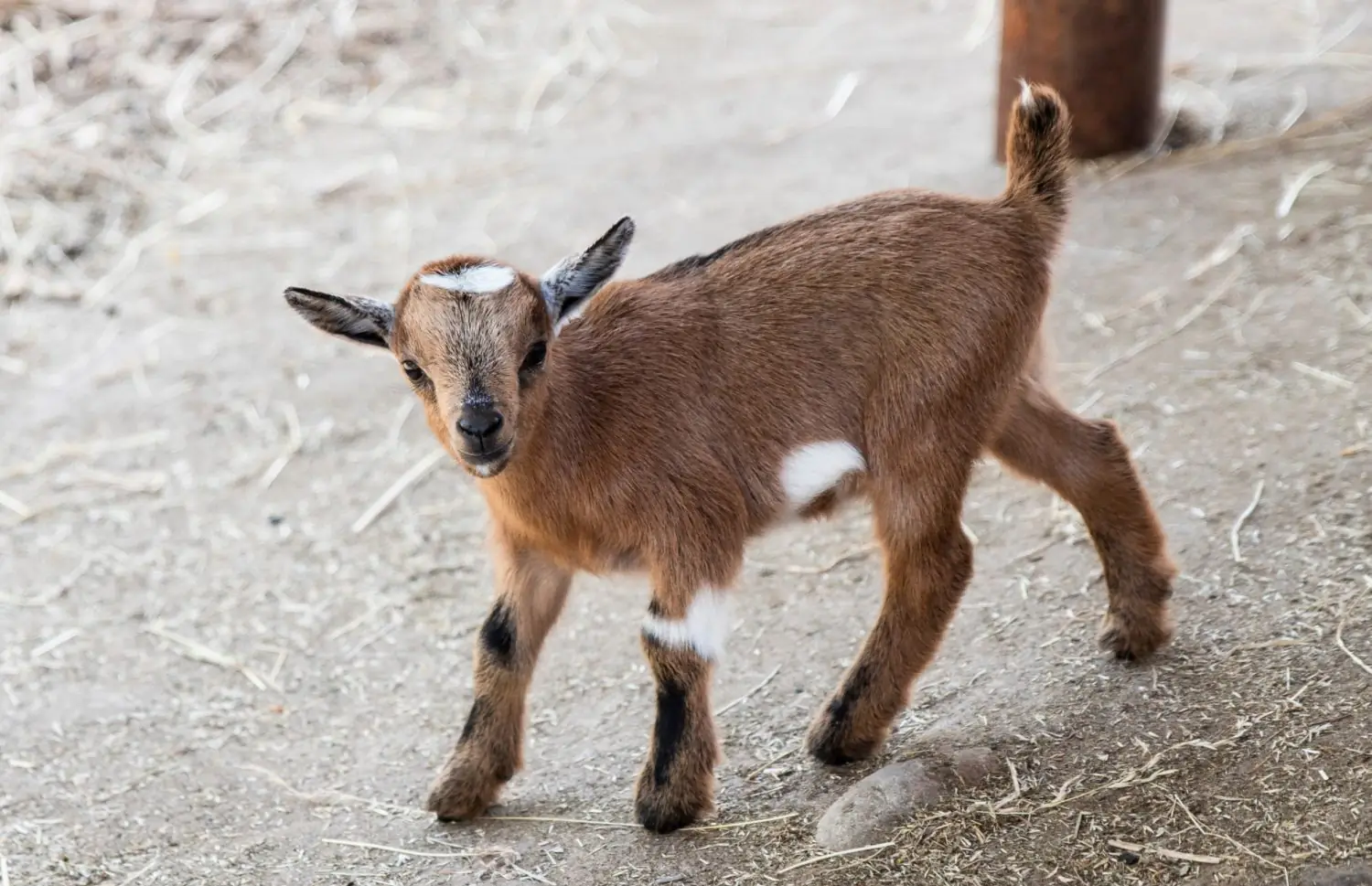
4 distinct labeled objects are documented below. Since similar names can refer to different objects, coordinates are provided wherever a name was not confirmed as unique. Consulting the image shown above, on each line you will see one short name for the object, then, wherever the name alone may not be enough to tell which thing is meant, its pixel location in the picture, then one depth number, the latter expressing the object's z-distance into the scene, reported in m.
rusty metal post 15.88
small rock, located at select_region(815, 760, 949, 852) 7.86
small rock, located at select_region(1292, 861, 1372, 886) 6.66
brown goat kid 8.27
